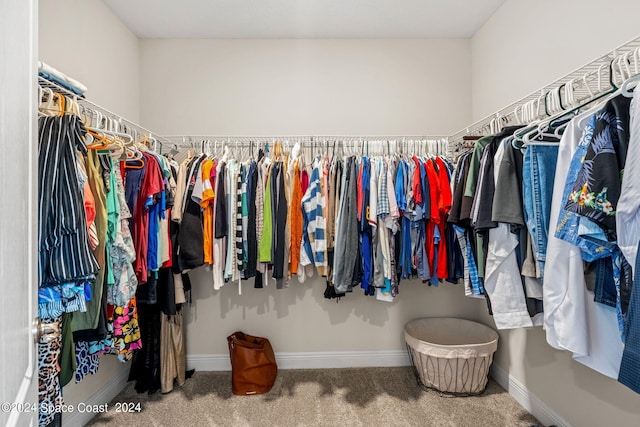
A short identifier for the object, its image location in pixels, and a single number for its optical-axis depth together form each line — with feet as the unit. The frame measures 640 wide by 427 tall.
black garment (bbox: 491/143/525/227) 4.16
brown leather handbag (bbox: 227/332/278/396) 6.68
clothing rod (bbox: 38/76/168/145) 3.92
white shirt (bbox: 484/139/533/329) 4.36
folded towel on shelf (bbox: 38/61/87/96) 3.93
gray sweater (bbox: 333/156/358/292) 5.97
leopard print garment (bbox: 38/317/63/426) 3.35
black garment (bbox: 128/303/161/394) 6.81
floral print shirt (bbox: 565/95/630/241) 2.80
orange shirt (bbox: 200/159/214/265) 6.08
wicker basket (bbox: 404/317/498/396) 6.34
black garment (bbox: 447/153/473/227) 5.25
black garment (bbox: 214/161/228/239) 6.02
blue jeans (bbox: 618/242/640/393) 2.26
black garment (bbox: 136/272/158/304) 5.73
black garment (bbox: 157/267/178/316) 6.16
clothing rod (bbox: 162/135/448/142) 7.67
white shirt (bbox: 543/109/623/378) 3.18
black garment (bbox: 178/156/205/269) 5.93
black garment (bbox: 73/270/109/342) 4.15
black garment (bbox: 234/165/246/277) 6.17
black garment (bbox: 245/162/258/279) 6.21
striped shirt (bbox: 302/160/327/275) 6.11
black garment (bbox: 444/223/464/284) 6.15
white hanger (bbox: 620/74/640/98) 2.77
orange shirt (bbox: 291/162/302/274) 6.36
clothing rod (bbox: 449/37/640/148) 3.51
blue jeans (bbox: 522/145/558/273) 3.91
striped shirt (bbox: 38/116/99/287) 3.26
